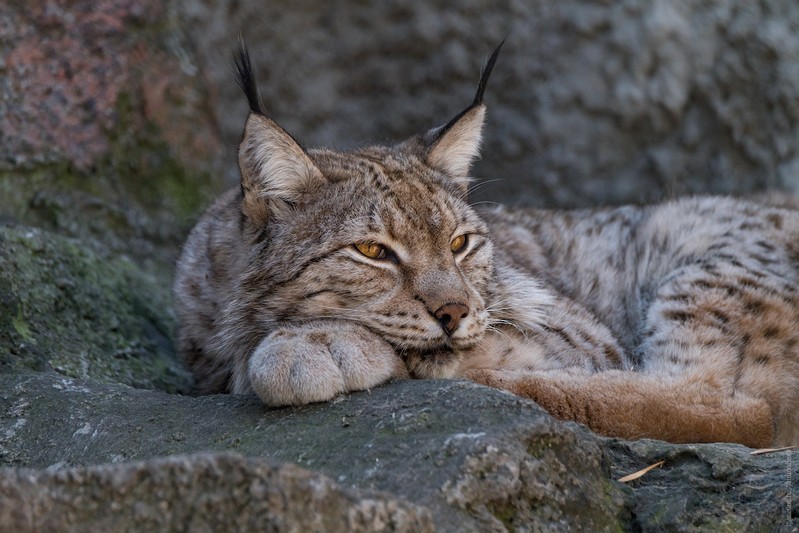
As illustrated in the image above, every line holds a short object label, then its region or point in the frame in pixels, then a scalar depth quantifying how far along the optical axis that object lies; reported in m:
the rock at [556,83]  12.23
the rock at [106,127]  10.51
